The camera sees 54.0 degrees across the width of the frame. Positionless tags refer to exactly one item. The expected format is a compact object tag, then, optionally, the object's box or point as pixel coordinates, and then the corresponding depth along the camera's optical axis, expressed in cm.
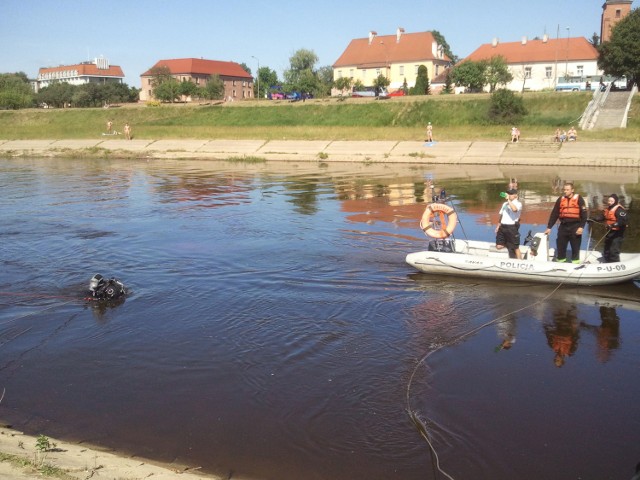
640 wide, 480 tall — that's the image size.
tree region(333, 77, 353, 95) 8194
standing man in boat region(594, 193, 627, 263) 1247
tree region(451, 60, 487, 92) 6619
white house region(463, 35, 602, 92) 7900
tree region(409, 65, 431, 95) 6731
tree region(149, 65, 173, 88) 8922
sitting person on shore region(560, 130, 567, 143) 3984
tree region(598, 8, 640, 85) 4931
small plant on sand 597
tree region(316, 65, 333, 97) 7625
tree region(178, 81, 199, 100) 8114
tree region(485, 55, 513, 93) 6600
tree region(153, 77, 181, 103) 7919
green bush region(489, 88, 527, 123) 4753
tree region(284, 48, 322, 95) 7706
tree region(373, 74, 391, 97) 7469
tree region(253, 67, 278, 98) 12062
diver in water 1219
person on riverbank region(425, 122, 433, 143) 4262
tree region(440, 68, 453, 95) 6800
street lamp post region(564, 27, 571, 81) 7811
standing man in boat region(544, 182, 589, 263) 1275
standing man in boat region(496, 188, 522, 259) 1295
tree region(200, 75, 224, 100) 8412
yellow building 9169
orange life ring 1366
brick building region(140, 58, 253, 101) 12194
